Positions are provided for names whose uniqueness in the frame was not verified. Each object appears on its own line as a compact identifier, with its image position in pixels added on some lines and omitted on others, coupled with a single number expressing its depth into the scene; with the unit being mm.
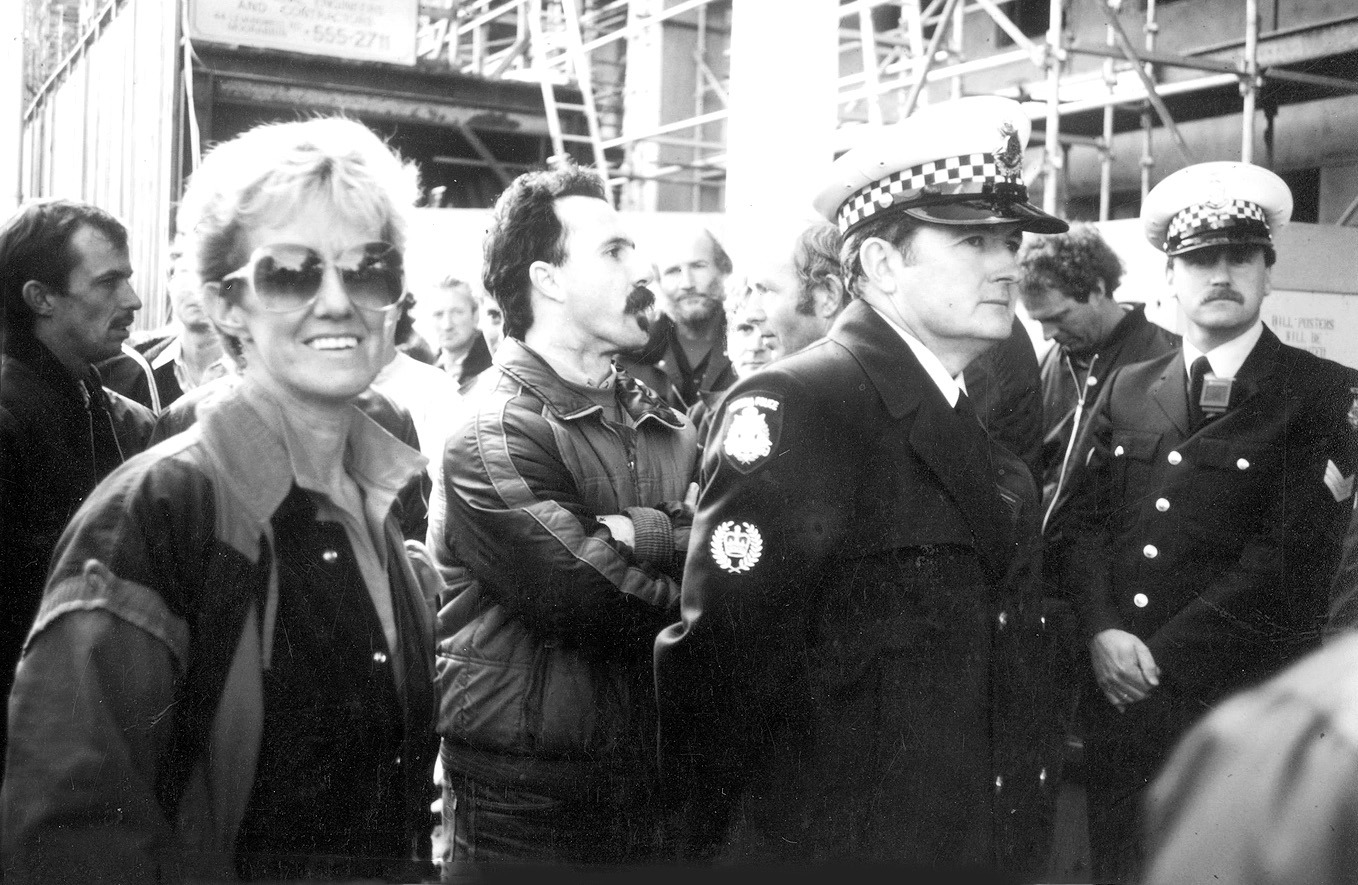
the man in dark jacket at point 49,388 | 1865
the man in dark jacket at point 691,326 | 4020
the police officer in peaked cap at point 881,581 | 2070
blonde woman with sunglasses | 1446
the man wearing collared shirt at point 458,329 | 4125
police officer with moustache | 2418
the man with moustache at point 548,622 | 2316
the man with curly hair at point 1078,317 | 3736
